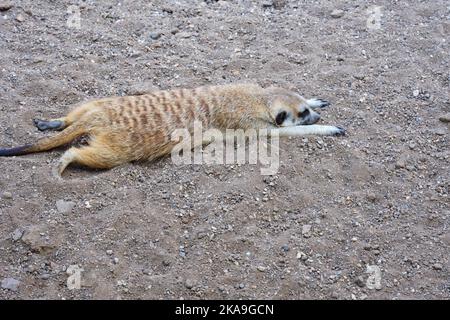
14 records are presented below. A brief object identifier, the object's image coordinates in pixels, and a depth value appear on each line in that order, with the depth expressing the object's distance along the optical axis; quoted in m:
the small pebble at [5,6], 3.50
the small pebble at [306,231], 2.25
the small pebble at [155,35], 3.41
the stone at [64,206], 2.30
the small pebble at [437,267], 2.14
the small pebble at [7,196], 2.34
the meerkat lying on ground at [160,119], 2.61
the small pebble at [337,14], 3.59
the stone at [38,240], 2.14
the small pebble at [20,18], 3.45
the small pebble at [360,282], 2.07
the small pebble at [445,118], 2.86
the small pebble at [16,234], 2.18
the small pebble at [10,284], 2.02
